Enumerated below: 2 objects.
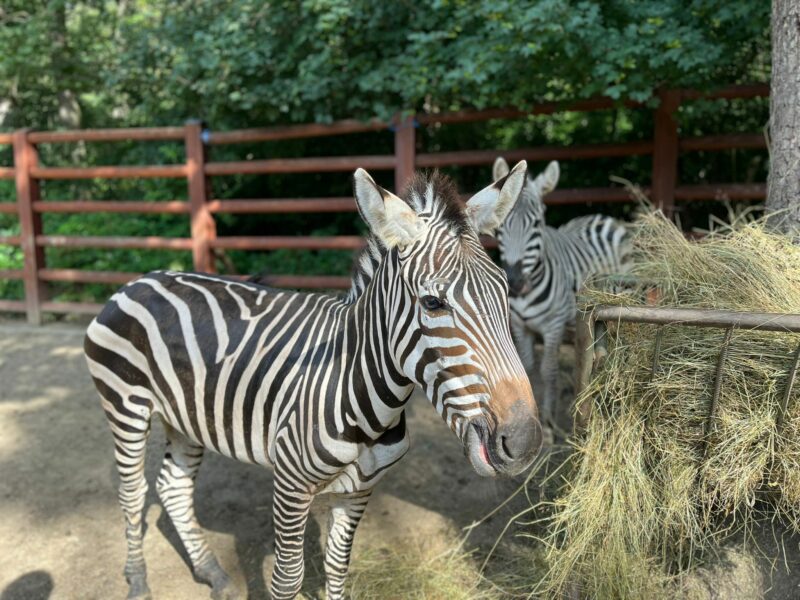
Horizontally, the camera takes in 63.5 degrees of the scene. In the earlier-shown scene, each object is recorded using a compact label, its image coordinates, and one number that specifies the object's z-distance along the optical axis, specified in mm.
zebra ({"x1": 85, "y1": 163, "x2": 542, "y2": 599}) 2092
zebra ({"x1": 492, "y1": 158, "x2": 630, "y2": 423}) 5113
